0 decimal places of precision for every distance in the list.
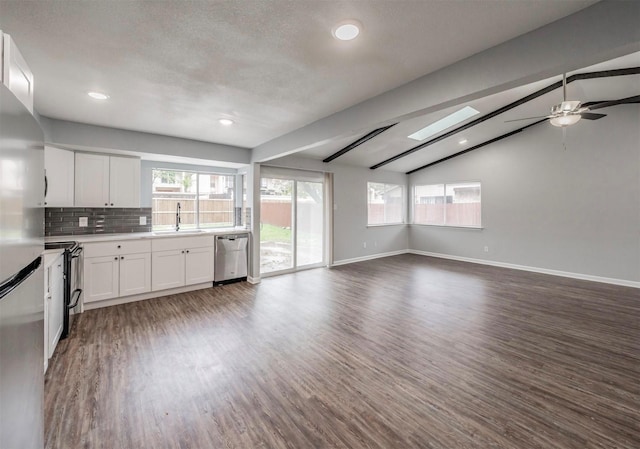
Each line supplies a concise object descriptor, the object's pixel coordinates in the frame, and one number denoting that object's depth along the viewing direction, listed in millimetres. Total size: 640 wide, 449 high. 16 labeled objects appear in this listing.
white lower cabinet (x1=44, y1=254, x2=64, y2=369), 2424
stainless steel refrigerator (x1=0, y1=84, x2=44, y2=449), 832
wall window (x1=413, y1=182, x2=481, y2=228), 7074
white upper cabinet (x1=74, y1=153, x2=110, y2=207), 3828
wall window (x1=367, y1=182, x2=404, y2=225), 7554
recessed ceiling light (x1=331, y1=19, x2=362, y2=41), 1743
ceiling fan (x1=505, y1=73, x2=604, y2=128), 3256
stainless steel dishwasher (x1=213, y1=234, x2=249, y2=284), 4840
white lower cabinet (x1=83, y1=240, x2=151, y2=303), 3662
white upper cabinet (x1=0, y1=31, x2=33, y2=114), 1122
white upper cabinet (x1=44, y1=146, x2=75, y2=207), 3475
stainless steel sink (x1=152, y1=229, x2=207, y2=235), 4483
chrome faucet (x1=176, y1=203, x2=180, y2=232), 5019
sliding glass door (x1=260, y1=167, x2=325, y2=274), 5625
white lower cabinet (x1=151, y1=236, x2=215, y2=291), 4188
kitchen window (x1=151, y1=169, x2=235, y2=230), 4867
